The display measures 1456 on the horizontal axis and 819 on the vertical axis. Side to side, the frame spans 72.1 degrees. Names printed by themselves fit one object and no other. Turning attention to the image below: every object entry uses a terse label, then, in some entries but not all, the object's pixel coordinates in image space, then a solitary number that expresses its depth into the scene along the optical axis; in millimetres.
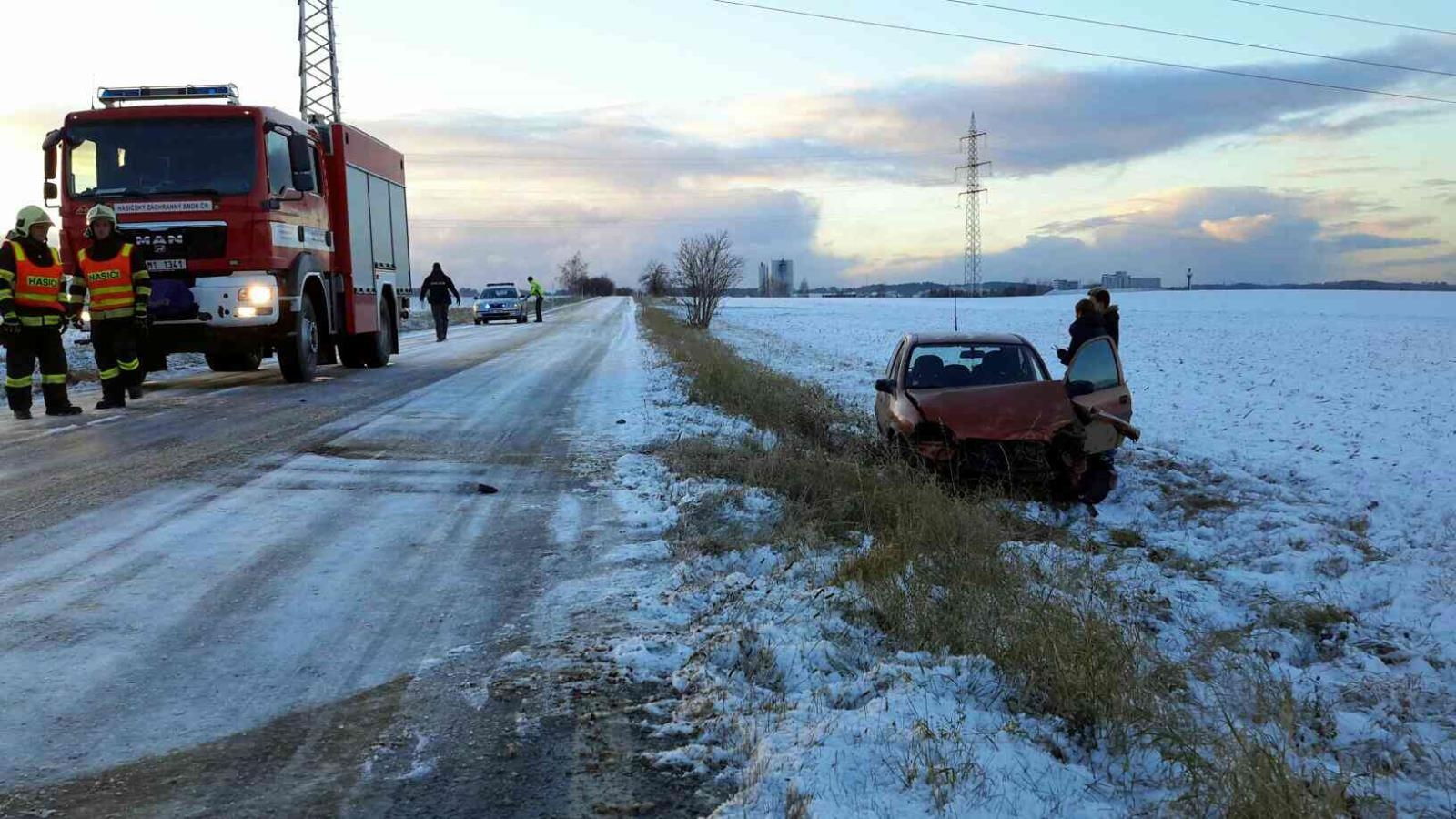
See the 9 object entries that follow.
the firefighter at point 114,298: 10242
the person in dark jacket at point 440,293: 26375
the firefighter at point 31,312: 9859
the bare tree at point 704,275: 37312
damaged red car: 7516
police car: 40375
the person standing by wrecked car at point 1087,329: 9922
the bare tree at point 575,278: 161875
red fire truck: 11156
